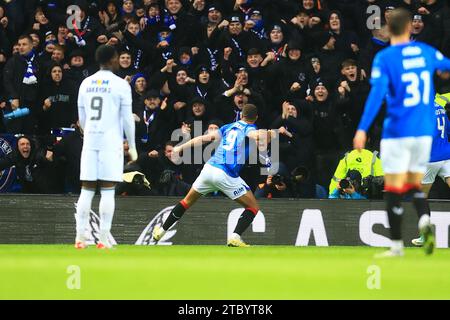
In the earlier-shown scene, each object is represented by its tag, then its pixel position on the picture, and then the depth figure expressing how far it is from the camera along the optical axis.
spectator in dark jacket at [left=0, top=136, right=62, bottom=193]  17.88
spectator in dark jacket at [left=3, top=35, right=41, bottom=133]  19.34
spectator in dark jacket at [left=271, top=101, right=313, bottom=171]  18.66
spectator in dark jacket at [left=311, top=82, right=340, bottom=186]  19.08
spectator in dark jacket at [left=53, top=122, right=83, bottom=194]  18.23
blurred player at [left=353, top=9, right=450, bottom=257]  10.66
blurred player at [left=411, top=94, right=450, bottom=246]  16.31
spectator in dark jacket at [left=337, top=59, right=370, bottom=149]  19.22
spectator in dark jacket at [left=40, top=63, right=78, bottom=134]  19.36
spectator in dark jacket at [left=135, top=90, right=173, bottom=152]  19.05
